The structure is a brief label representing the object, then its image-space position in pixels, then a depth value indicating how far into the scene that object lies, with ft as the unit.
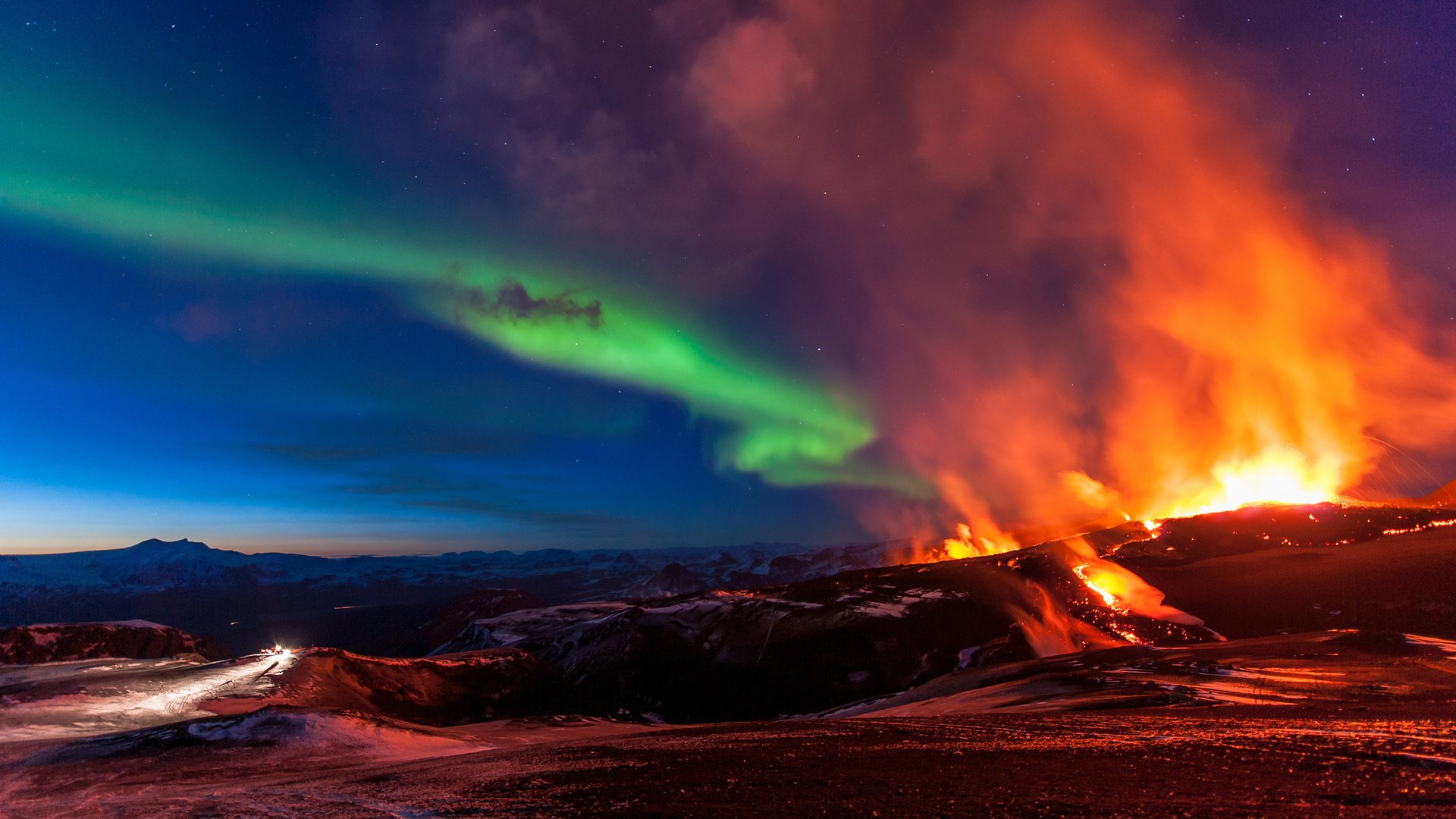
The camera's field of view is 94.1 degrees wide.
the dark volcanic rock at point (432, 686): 182.39
